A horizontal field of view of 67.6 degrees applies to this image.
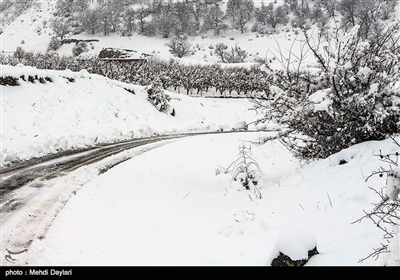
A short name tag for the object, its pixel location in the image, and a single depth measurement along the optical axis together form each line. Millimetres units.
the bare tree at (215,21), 79875
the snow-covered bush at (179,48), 62594
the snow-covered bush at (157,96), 28106
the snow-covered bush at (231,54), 62469
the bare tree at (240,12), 80875
